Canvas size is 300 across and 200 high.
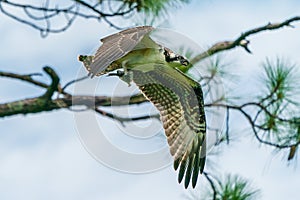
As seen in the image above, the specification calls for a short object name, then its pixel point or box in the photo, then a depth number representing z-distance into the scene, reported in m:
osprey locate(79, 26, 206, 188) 24.59
